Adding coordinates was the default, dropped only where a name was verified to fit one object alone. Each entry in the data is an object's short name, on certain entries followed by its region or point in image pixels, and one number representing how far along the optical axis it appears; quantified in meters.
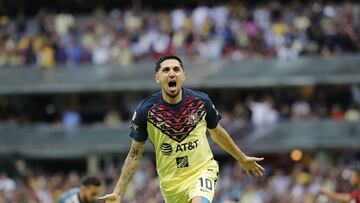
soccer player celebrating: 11.05
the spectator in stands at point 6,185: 22.62
